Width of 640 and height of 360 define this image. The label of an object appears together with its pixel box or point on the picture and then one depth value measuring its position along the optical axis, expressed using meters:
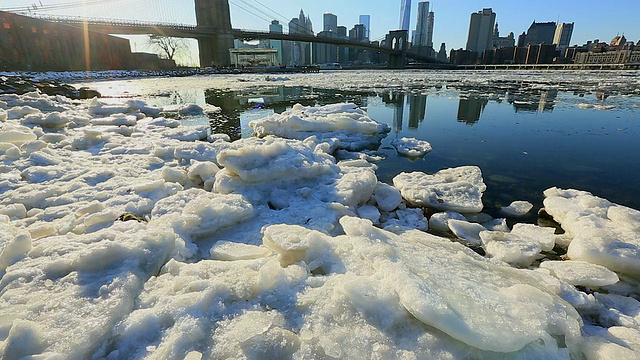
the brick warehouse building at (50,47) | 26.80
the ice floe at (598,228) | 1.91
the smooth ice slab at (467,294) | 1.16
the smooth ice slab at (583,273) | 1.73
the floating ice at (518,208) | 2.87
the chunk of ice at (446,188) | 2.99
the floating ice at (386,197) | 2.97
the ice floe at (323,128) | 5.82
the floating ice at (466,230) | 2.44
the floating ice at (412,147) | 4.78
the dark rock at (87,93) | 12.22
